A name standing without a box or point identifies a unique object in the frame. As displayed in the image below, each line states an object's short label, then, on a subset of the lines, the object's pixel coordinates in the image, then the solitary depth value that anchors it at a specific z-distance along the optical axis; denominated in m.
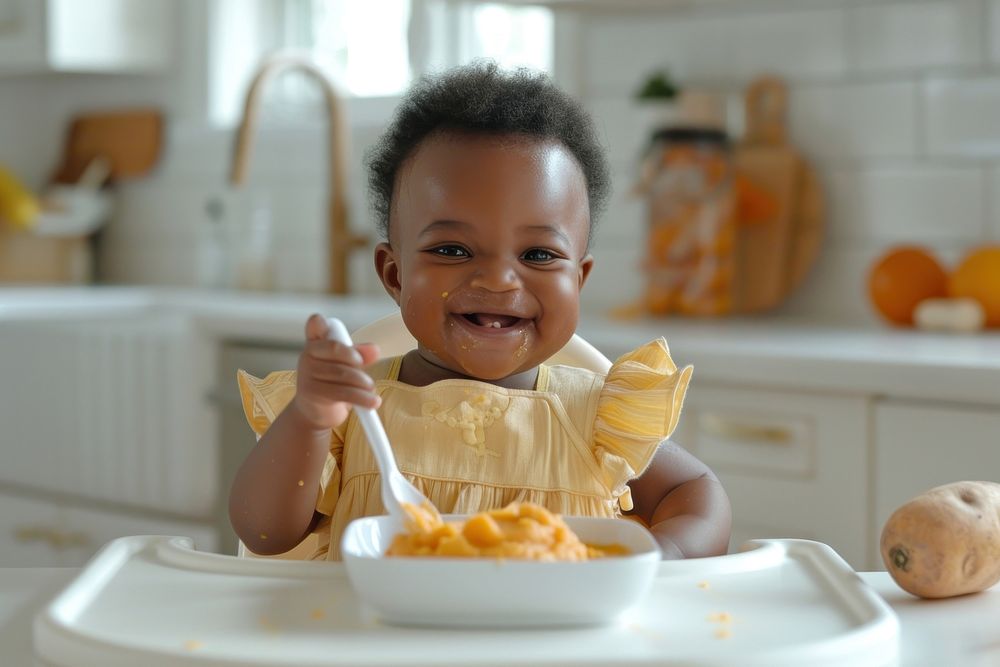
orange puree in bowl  0.63
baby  0.93
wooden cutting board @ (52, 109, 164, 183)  3.38
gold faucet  2.79
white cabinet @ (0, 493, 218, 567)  2.53
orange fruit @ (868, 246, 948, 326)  2.05
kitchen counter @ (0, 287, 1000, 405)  1.55
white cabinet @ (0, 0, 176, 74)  3.12
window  2.92
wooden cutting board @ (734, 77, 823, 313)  2.26
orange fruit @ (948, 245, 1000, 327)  1.96
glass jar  2.16
